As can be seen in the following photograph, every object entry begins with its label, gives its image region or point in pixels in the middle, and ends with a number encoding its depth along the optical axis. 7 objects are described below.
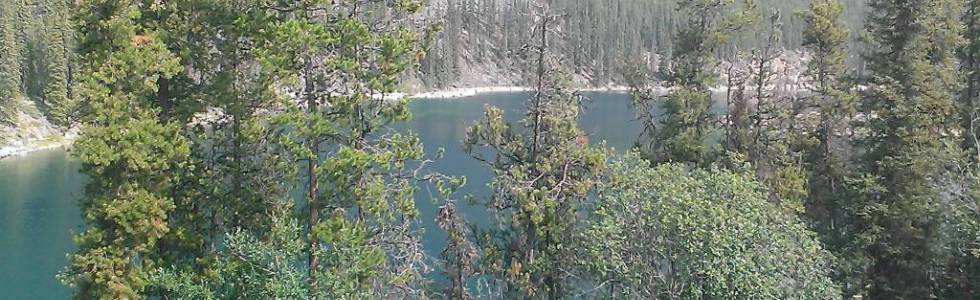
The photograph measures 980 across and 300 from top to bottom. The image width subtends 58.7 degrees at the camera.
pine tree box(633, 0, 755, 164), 24.92
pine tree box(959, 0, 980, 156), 27.25
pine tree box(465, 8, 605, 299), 21.05
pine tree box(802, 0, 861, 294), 25.97
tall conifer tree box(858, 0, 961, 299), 23.09
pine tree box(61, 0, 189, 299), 16.11
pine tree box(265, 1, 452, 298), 16.09
